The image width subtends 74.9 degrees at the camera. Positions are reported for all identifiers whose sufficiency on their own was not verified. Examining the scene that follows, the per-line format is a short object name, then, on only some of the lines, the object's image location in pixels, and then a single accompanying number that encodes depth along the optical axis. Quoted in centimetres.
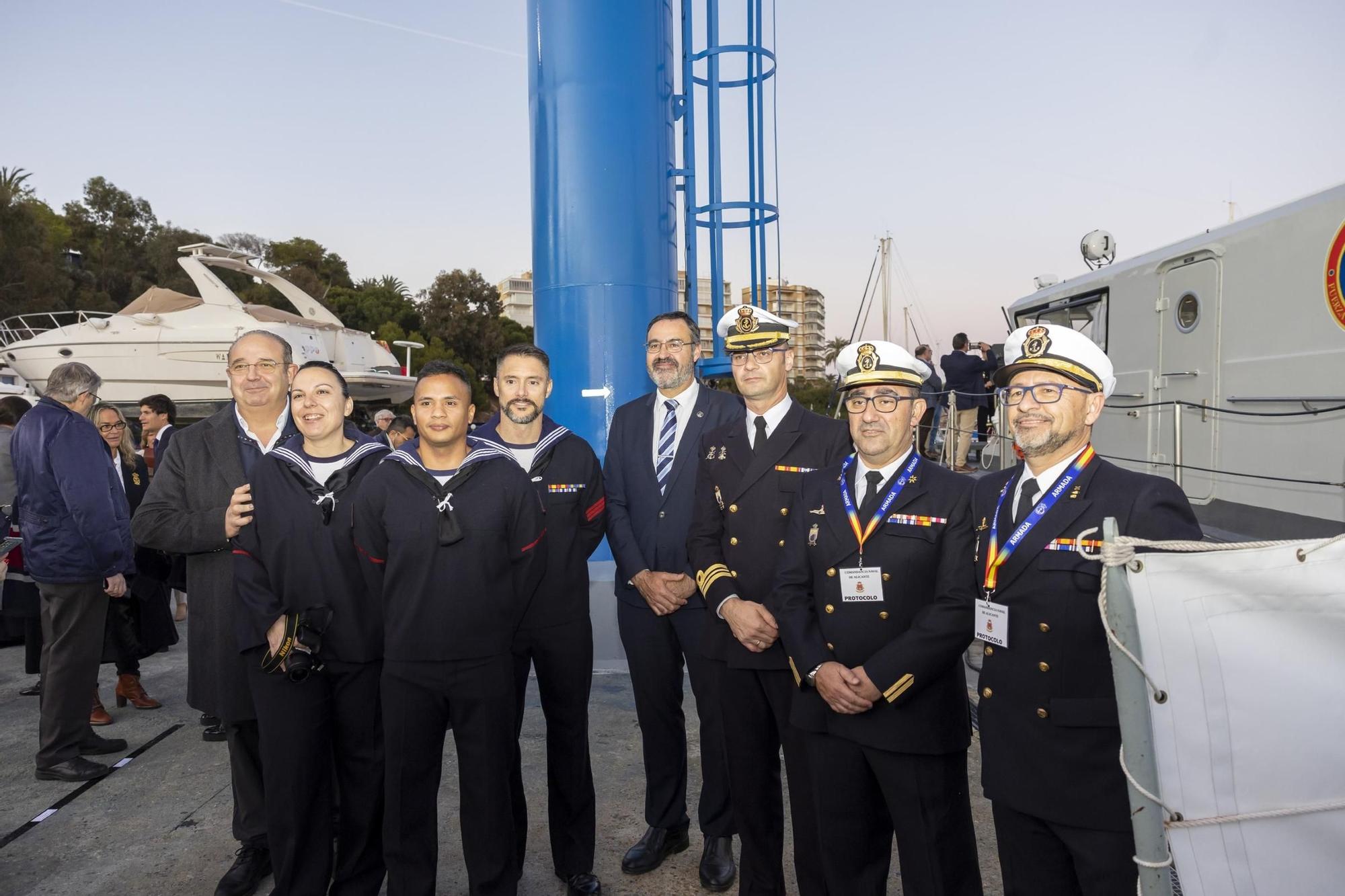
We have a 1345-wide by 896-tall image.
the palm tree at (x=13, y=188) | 2709
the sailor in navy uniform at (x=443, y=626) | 279
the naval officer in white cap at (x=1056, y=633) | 196
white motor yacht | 1830
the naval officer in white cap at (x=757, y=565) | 286
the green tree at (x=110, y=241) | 3206
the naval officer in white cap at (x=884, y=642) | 238
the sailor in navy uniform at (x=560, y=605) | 323
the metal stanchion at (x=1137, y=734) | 155
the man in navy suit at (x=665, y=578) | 335
